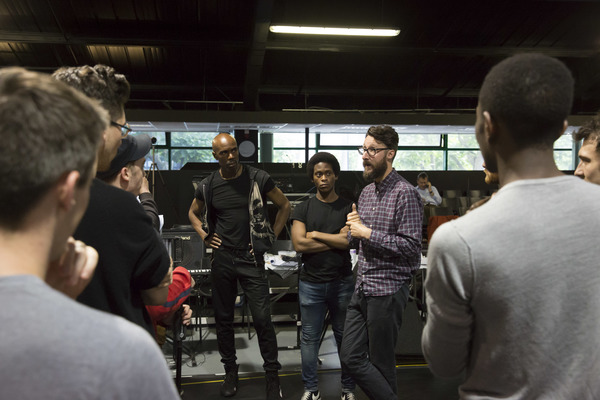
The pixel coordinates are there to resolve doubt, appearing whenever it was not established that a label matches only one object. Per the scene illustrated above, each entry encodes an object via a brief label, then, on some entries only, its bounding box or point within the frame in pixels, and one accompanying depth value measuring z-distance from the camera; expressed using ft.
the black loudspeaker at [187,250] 14.94
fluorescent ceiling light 22.15
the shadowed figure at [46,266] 1.73
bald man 11.52
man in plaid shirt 8.83
